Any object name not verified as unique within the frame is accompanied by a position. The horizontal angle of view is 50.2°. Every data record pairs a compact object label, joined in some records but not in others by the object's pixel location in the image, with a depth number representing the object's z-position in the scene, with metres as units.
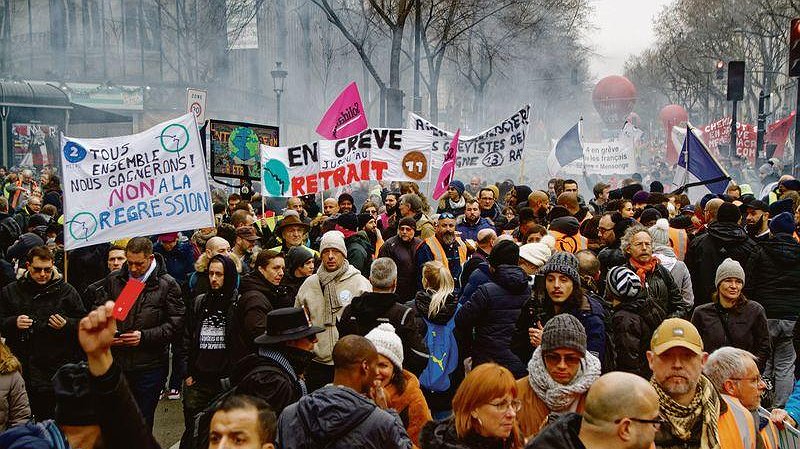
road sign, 16.27
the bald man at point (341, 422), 3.47
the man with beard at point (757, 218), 8.22
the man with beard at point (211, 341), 5.85
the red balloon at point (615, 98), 63.94
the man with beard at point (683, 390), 3.68
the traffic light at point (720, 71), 31.72
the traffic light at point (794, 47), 16.90
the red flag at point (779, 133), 32.19
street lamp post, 28.61
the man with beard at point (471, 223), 9.72
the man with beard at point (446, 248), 8.40
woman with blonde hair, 6.01
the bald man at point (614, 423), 3.04
